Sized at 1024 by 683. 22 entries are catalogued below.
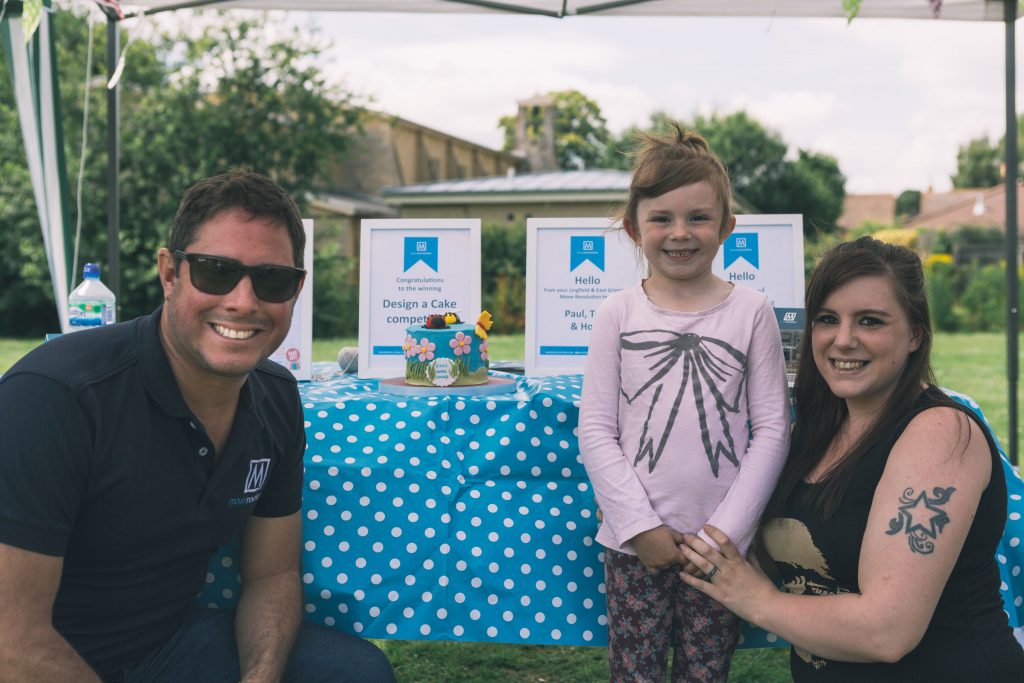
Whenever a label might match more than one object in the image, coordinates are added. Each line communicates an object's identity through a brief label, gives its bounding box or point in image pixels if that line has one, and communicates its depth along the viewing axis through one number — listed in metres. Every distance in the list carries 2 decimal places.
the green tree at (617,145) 42.66
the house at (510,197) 23.19
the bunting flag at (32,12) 1.89
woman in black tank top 1.59
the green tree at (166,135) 16.69
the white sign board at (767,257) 2.68
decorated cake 2.47
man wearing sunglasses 1.58
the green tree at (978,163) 66.25
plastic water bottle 2.68
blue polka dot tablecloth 2.26
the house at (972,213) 46.92
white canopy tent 3.73
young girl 1.91
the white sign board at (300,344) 2.76
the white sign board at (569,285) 2.75
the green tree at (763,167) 41.62
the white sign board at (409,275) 2.77
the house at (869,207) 72.19
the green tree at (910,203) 69.44
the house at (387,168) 24.83
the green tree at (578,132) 55.91
